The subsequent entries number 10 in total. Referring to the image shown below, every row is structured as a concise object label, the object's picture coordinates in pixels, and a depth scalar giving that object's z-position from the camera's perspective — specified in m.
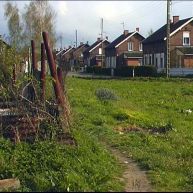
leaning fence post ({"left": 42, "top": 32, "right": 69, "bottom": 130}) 10.37
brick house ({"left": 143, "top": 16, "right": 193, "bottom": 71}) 68.38
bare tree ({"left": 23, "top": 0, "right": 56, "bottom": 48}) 66.39
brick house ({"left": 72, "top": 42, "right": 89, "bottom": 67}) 122.44
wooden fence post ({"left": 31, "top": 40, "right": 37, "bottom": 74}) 14.67
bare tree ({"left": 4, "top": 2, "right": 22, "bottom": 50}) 65.31
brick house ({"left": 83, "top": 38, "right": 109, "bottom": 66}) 107.94
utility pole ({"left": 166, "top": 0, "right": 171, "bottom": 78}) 46.81
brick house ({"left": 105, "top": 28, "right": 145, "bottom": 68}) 86.19
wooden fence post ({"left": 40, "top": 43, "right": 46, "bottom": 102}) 11.18
